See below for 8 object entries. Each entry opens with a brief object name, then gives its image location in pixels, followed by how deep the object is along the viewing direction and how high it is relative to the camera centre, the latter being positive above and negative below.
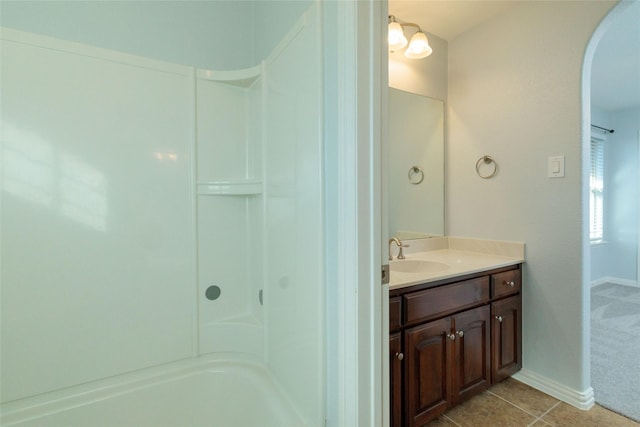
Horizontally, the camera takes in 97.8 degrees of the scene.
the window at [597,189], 3.67 +0.22
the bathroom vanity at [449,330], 1.27 -0.64
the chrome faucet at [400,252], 1.63 -0.28
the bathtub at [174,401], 1.22 -0.91
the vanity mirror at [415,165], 1.99 +0.32
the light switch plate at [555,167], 1.62 +0.23
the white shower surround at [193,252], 1.09 -0.22
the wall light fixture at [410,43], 1.75 +1.06
